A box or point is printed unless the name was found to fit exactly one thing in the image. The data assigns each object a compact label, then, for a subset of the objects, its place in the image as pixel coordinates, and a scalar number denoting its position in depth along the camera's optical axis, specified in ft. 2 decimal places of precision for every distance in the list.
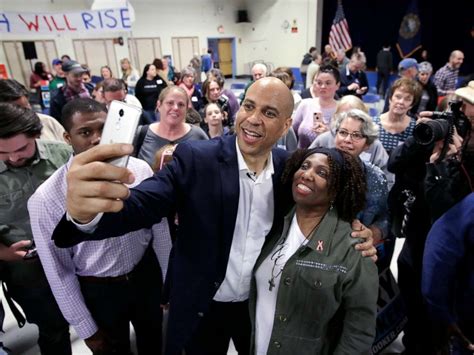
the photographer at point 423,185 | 4.48
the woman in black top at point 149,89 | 17.16
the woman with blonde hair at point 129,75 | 24.43
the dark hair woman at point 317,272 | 4.17
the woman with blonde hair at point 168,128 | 8.17
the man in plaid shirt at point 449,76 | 18.75
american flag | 31.37
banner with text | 17.70
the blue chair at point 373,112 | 16.67
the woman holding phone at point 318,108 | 9.72
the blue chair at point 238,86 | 28.47
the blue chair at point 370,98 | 20.54
